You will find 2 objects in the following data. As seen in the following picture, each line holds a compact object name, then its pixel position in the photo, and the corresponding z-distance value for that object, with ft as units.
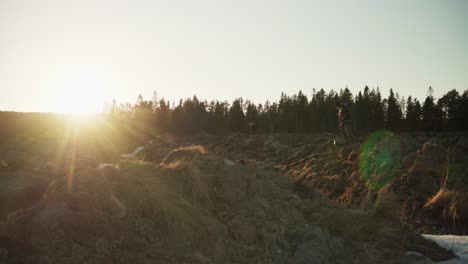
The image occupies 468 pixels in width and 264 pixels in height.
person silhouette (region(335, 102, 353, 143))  68.44
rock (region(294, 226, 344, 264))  19.62
